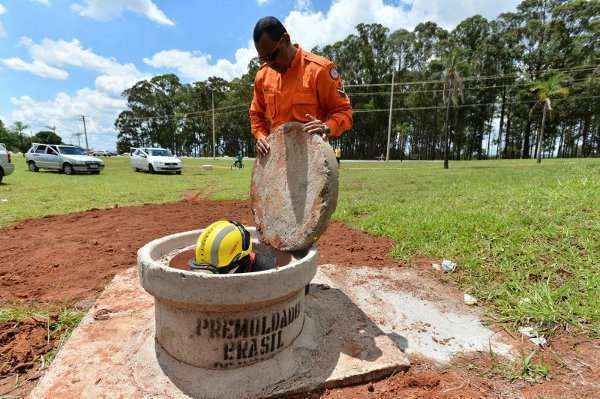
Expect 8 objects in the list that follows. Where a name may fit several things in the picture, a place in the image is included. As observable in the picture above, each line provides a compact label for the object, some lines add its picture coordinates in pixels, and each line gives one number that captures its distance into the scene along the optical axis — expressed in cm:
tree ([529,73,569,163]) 2623
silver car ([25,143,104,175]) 1697
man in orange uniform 248
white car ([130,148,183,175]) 1872
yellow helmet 216
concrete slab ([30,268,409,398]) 199
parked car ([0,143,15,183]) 1200
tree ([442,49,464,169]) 2227
